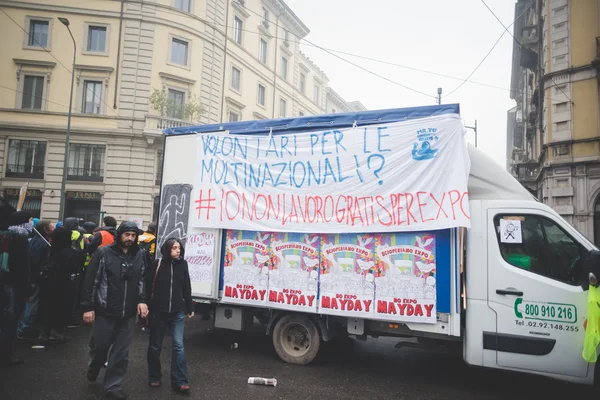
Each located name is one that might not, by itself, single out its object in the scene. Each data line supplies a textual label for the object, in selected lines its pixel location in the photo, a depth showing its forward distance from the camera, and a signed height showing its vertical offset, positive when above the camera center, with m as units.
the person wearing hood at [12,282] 4.91 -0.80
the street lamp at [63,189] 20.25 +1.83
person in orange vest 7.30 -0.24
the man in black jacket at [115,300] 4.21 -0.86
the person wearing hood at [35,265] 6.13 -0.71
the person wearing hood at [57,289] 6.37 -1.14
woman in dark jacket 4.48 -0.96
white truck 4.33 -0.27
